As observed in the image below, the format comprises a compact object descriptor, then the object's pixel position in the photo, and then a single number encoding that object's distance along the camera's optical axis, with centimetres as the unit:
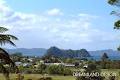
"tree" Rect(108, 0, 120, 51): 2749
